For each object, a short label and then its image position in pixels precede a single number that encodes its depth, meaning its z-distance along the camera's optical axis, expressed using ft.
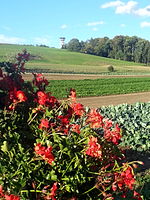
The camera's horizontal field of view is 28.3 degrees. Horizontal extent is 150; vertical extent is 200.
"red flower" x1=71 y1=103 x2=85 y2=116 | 9.34
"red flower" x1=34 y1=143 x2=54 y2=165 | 6.89
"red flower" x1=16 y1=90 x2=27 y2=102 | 8.12
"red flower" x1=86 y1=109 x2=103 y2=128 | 8.48
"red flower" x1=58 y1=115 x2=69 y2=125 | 8.77
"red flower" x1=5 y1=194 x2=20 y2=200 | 6.24
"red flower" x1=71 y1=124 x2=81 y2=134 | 8.30
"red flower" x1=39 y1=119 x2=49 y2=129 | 7.79
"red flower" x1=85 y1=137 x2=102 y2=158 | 7.43
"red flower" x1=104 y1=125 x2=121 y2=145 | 8.59
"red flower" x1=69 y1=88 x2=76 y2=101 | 9.29
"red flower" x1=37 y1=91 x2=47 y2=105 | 8.57
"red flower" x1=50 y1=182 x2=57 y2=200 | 6.90
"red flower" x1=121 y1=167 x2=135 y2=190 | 7.74
